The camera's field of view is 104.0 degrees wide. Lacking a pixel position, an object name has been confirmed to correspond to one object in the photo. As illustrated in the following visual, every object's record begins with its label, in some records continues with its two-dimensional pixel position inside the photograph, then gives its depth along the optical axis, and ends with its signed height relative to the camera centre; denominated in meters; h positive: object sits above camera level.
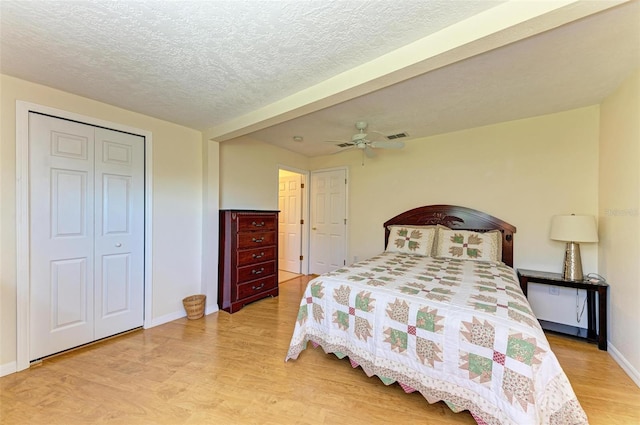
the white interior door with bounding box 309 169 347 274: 4.49 -0.18
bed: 1.25 -0.78
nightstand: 2.25 -0.81
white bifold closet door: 2.08 -0.22
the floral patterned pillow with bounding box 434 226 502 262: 2.87 -0.39
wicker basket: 2.90 -1.14
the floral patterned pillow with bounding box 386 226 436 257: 3.19 -0.37
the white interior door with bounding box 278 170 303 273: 5.00 -0.21
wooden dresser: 3.19 -0.65
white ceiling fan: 2.81 +0.79
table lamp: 2.36 -0.21
